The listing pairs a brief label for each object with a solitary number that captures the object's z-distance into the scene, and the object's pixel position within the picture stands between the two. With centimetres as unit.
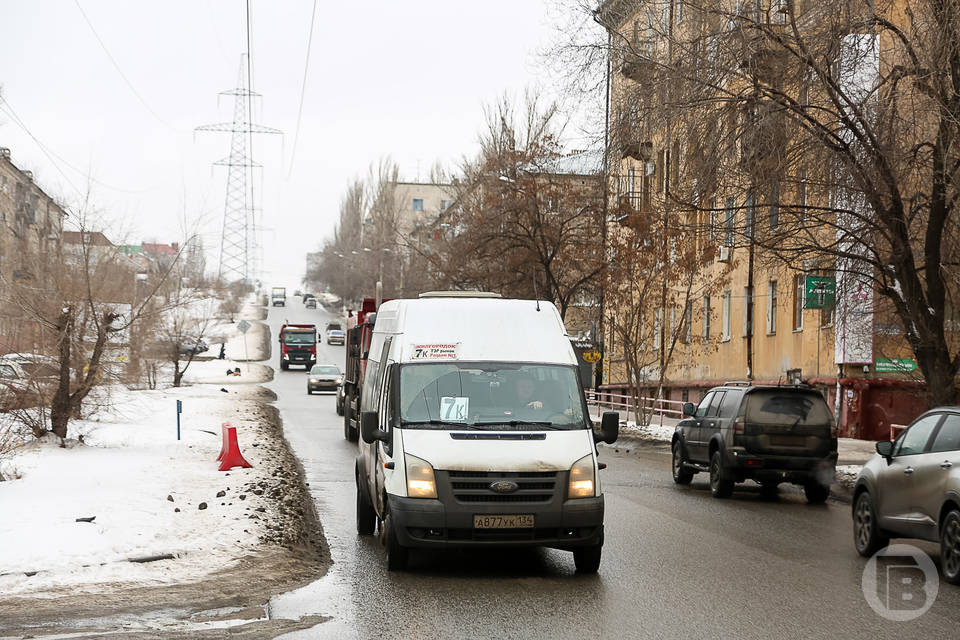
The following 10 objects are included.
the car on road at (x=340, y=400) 3550
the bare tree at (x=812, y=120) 1648
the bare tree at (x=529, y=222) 4200
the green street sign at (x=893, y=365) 2881
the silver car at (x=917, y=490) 1015
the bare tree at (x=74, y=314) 1978
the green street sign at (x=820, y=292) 2219
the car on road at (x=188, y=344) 5162
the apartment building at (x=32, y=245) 2183
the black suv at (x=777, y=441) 1730
